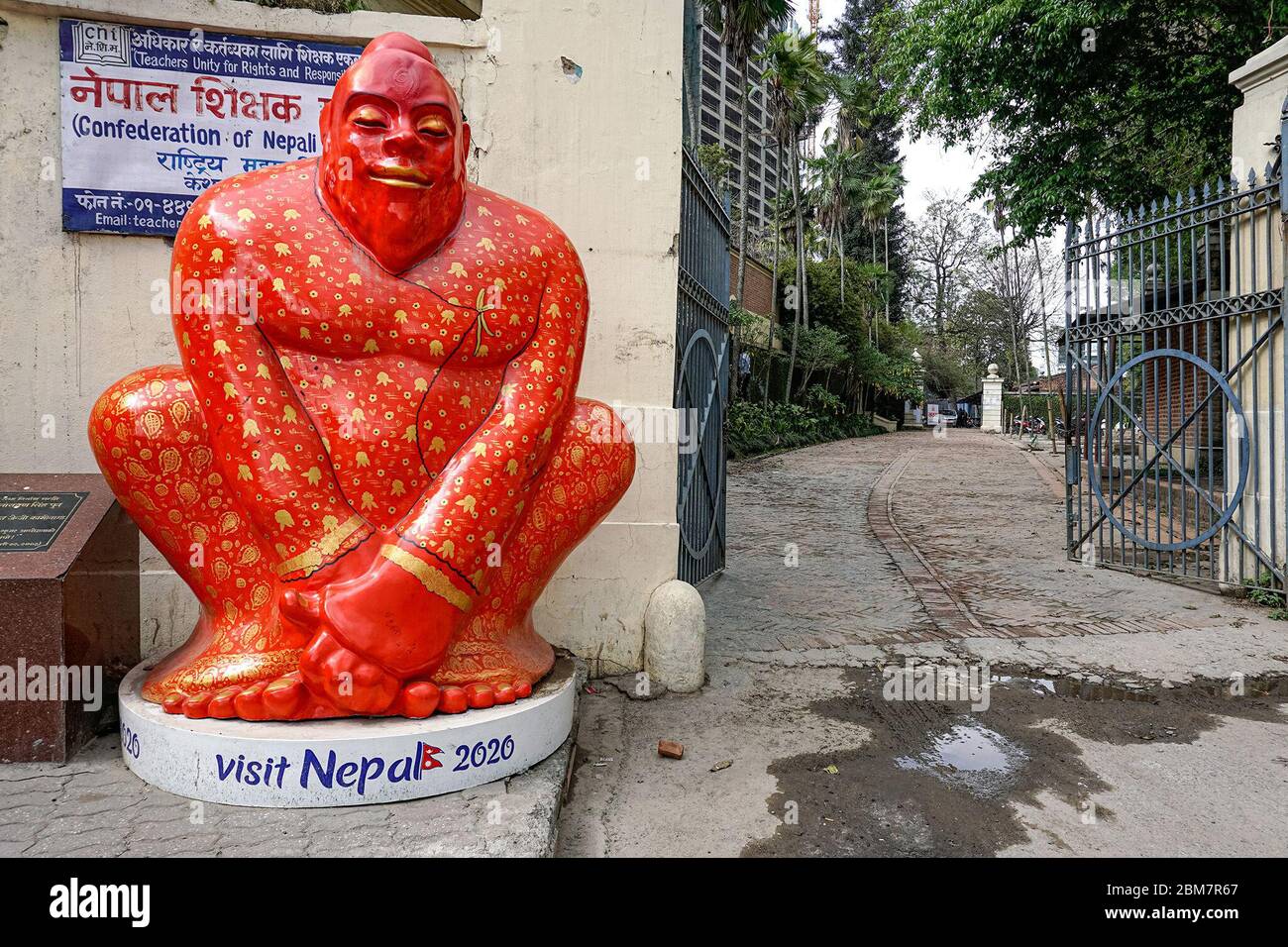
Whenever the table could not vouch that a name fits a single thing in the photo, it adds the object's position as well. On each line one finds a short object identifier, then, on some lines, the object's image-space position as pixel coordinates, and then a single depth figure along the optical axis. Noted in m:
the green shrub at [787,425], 19.47
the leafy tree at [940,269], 43.62
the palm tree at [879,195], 37.34
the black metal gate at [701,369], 5.03
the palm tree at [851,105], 25.34
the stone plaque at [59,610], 2.71
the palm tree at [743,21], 16.94
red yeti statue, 2.51
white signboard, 3.50
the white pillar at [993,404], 35.81
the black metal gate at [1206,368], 5.60
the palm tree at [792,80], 20.97
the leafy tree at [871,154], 40.44
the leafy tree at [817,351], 25.20
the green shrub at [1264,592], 5.63
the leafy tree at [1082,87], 9.94
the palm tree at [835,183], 33.72
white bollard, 3.87
